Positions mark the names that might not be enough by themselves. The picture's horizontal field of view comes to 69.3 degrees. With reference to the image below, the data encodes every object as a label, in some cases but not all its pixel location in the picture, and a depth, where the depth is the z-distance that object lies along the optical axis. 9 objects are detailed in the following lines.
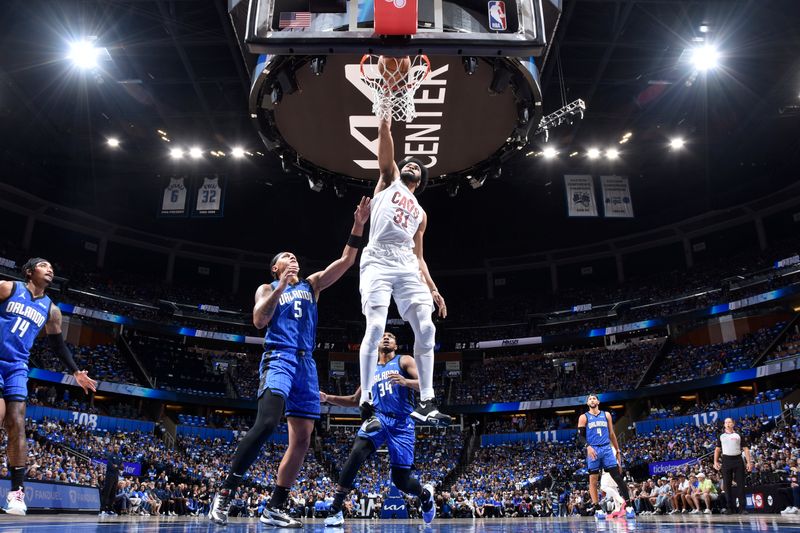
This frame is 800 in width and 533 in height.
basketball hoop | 5.87
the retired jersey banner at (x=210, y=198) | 23.73
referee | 11.14
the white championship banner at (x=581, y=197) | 23.88
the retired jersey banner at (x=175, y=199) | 24.13
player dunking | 4.83
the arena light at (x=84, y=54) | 18.58
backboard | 5.43
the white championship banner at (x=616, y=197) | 24.06
